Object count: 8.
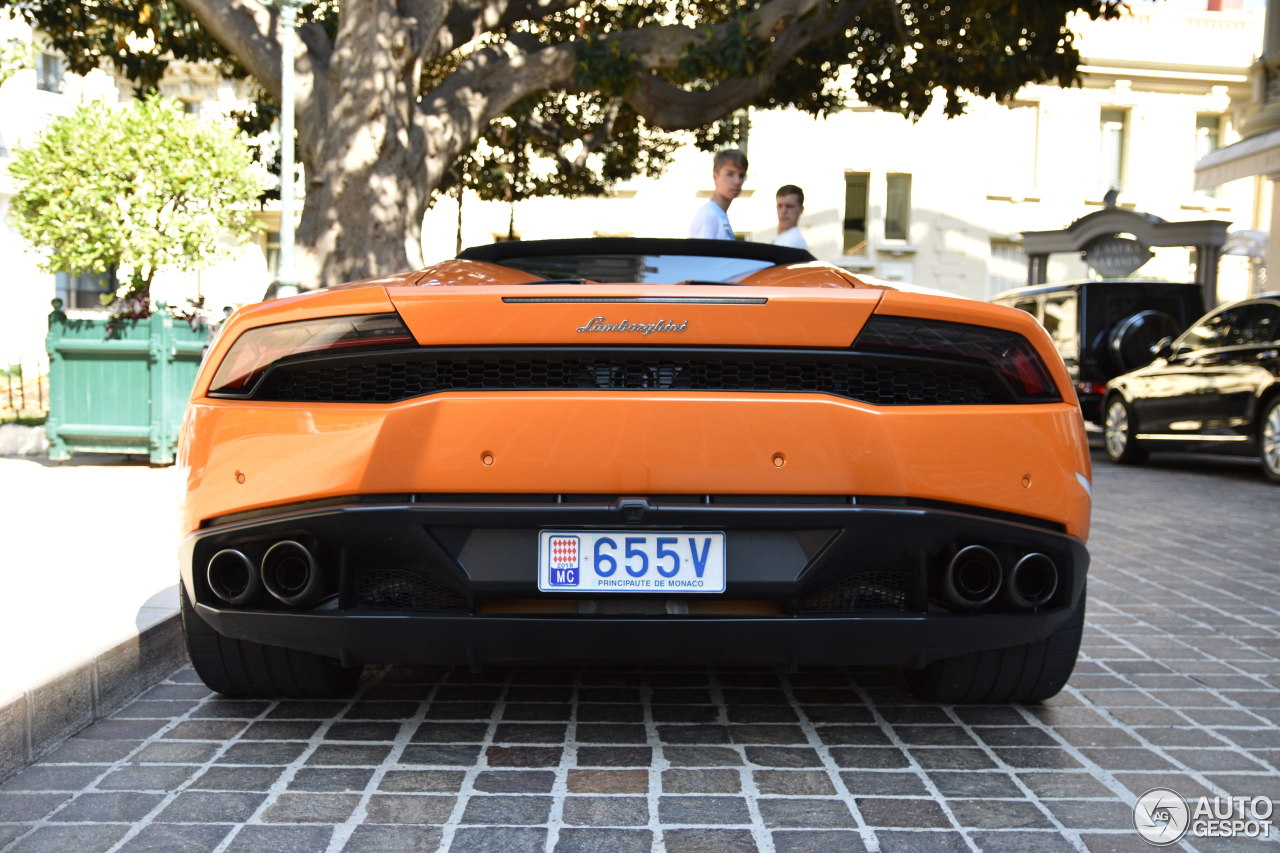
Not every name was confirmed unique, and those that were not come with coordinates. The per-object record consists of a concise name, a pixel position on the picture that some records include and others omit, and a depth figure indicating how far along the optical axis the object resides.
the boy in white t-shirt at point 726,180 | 6.55
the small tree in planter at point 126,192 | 11.91
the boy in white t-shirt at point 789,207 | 7.26
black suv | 14.81
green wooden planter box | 10.85
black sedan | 11.02
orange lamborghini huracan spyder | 2.87
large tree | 9.87
